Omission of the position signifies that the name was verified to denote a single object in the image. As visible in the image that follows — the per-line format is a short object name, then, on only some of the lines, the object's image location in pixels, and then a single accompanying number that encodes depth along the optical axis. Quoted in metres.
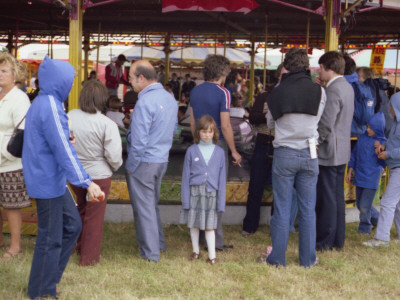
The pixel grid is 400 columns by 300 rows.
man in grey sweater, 4.27
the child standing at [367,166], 5.50
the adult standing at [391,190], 5.19
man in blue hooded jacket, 3.23
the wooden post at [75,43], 5.53
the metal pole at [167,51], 16.03
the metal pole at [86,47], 15.48
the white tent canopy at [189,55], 18.66
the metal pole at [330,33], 5.95
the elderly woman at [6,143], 4.32
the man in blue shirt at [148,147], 4.38
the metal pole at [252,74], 14.60
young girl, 4.58
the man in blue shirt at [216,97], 4.80
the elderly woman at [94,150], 4.27
